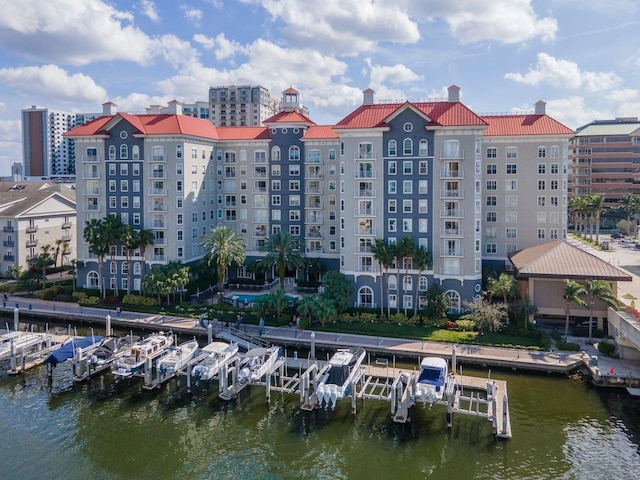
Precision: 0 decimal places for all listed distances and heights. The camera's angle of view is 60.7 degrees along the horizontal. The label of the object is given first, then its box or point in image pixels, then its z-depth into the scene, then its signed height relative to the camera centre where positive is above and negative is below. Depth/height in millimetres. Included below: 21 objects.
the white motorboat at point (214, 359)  41438 -9614
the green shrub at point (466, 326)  53156 -8711
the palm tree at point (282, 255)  63703 -2057
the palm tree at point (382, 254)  56844 -1785
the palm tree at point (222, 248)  62125 -1220
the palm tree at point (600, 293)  48562 -5074
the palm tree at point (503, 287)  54125 -5006
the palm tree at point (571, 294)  49219 -5259
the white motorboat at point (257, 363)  41469 -9931
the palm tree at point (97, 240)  64875 -220
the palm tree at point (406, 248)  56750 -1164
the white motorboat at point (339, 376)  37438 -10209
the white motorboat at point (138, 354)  42906 -9581
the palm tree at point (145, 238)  66562 -11
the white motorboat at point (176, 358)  43250 -9799
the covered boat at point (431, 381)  36656 -10021
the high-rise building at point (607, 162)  137625 +18760
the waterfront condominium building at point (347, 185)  58531 +6350
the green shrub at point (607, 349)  45875 -9508
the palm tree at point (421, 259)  56719 -2307
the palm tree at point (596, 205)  99625 +5675
